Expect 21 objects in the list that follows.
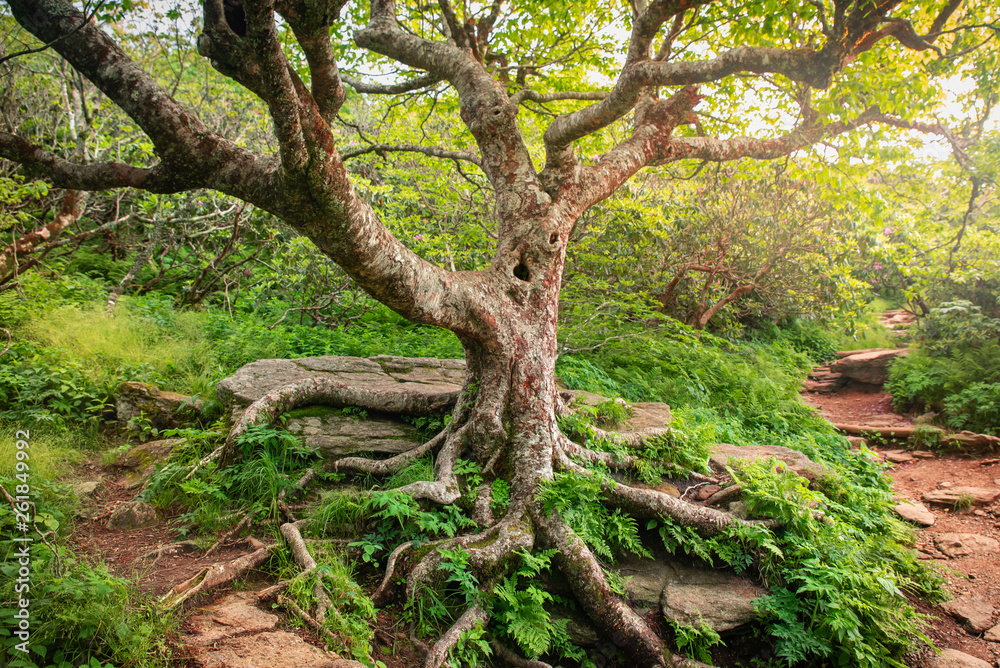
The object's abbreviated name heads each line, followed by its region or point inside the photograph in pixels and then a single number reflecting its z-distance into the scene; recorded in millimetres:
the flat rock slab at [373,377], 5297
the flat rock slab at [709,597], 3717
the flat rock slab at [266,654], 2553
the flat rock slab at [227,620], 2740
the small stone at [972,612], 4172
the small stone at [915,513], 5868
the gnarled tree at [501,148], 2938
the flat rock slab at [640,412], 5675
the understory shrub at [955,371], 8492
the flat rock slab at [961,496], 6277
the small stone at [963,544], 5324
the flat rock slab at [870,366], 11277
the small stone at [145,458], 4625
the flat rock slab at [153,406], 5406
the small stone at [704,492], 4812
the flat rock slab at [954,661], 3643
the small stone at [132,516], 3936
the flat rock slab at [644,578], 3947
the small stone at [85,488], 4134
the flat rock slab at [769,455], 5407
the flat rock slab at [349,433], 4896
